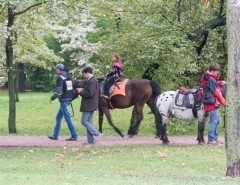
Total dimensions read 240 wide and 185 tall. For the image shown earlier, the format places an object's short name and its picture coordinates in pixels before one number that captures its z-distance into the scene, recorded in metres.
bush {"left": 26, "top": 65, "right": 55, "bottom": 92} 64.12
